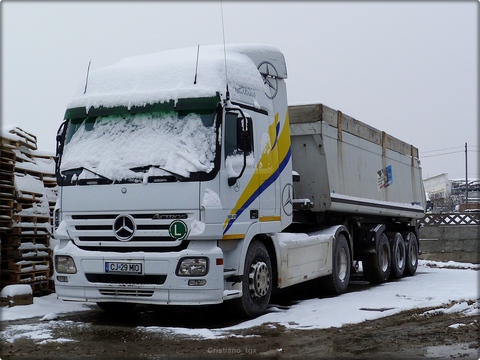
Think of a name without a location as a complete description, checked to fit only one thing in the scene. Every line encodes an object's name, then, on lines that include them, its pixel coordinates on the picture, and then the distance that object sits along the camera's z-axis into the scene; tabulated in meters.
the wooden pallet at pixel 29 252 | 10.33
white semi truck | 7.84
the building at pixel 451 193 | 47.75
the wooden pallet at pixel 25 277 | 10.23
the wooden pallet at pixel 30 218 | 10.30
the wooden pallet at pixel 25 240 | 10.36
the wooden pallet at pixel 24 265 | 10.25
